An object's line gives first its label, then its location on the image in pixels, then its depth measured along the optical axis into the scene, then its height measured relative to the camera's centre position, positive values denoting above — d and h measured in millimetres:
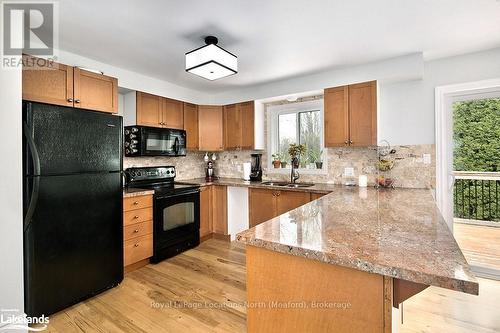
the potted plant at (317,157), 3490 +132
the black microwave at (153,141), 3094 +345
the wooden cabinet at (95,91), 2398 +796
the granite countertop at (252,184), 2879 -251
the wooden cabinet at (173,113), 3457 +782
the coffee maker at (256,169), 3917 -44
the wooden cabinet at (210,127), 3975 +649
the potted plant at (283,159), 3801 +113
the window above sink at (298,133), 3521 +516
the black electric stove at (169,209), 2900 -548
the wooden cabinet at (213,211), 3627 -680
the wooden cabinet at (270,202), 3006 -466
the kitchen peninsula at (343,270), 838 -384
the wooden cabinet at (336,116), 2947 +612
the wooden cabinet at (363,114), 2779 +608
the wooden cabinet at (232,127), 3873 +643
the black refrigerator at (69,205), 1748 -307
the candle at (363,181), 3004 -190
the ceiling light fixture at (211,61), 2047 +924
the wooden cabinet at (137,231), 2576 -706
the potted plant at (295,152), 3467 +203
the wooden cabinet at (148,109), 3145 +768
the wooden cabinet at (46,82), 2055 +766
